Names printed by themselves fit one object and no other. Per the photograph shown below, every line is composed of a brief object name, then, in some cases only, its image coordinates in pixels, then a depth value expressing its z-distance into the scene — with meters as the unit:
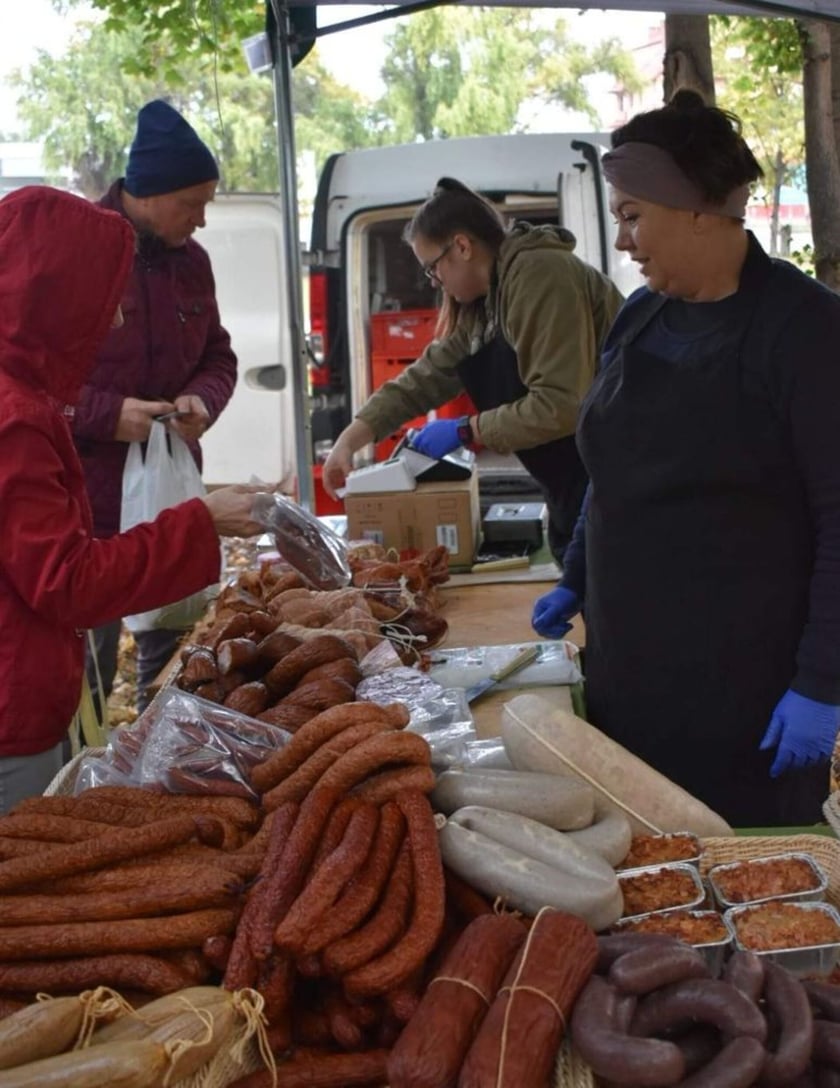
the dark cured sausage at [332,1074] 1.59
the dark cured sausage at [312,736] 2.04
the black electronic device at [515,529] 5.04
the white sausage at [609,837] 1.96
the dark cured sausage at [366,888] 1.63
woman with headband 2.57
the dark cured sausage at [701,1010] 1.46
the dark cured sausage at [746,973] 1.55
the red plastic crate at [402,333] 8.93
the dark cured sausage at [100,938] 1.67
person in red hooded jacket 2.48
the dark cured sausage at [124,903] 1.71
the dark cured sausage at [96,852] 1.76
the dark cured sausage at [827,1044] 1.47
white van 7.44
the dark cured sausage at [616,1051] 1.40
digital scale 4.79
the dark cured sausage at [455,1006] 1.45
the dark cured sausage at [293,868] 1.64
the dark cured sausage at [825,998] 1.55
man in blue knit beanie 4.32
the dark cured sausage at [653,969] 1.53
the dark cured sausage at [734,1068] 1.39
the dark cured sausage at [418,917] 1.60
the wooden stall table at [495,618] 3.31
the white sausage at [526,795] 1.99
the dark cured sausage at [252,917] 1.62
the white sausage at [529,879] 1.76
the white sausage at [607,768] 2.21
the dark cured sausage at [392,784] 1.90
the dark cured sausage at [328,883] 1.62
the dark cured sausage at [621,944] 1.63
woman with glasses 4.30
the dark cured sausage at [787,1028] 1.43
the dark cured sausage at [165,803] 1.99
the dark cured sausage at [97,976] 1.64
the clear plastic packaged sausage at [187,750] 2.13
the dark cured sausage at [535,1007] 1.44
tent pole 5.42
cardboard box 4.77
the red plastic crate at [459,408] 8.83
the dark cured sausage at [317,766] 1.97
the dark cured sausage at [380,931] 1.61
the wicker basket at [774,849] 2.05
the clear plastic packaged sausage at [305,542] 2.98
